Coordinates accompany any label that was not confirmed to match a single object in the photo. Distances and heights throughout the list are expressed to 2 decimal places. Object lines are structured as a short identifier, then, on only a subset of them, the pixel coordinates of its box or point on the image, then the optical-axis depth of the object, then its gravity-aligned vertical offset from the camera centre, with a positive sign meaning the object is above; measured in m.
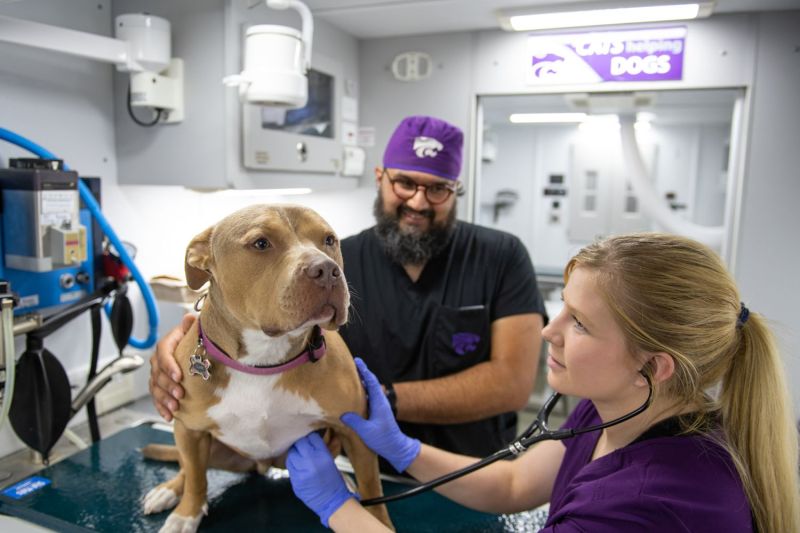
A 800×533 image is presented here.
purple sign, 2.21 +0.51
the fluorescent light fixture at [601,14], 1.99 +0.59
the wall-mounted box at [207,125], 1.82 +0.18
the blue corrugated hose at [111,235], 1.47 -0.14
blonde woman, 0.85 -0.30
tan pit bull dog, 0.90 -0.29
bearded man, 1.61 -0.29
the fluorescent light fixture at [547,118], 5.18 +0.64
